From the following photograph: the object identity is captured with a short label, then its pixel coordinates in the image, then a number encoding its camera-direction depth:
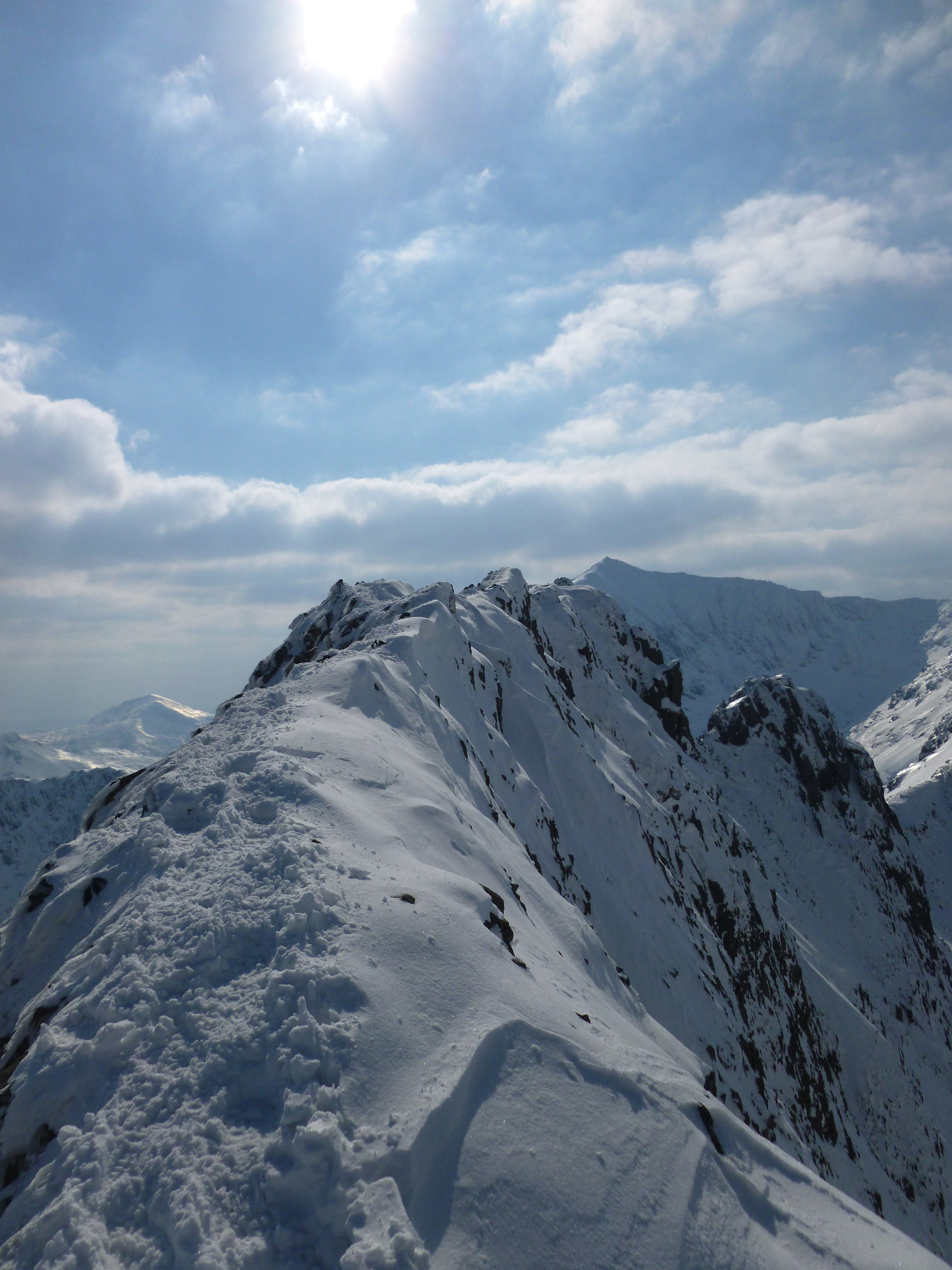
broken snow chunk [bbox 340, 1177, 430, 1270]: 6.08
